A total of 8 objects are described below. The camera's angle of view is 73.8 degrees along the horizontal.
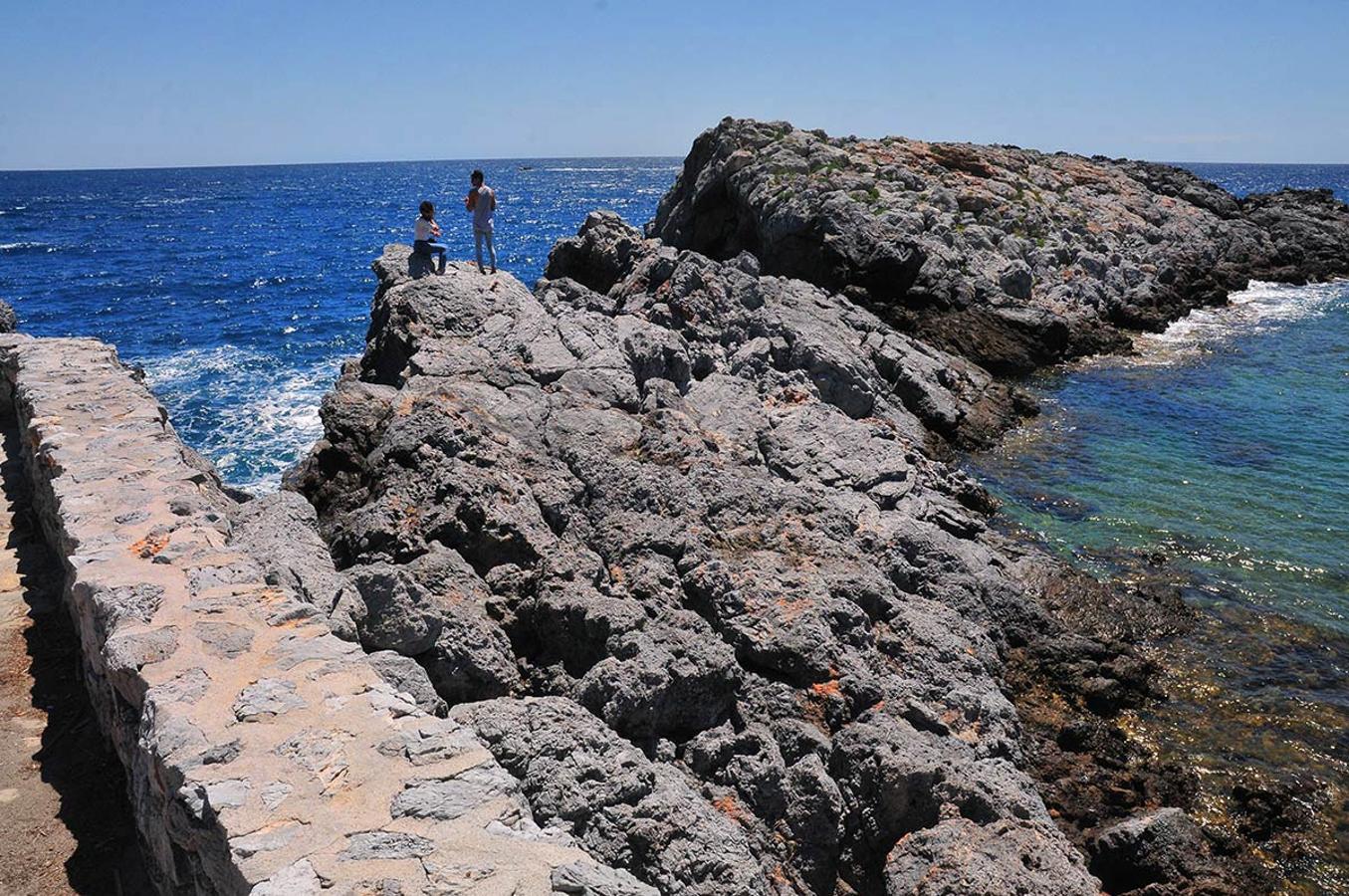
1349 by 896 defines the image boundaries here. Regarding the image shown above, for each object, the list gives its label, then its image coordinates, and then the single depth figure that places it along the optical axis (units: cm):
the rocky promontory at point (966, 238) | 3612
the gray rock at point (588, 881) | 616
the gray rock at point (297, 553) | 1012
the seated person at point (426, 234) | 1981
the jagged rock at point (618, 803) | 895
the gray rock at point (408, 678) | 958
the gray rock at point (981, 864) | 961
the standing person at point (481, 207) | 2211
